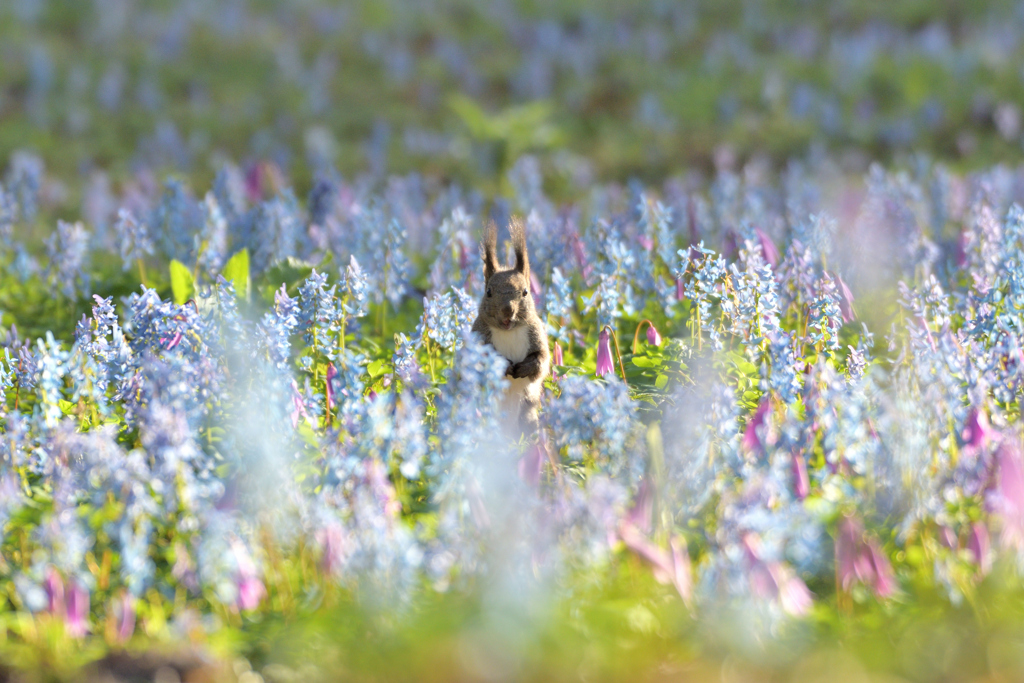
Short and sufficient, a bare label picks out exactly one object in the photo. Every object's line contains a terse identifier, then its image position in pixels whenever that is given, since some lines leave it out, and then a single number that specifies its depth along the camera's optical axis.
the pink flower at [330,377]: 7.59
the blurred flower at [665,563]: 5.43
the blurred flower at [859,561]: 5.62
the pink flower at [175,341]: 7.73
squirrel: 7.85
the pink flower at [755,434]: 6.43
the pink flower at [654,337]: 8.98
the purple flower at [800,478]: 6.32
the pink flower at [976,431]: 6.55
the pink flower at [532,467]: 6.59
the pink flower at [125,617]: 5.53
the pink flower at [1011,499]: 5.71
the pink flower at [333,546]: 5.66
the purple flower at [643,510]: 6.02
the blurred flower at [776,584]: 5.29
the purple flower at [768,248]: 9.87
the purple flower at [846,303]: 9.37
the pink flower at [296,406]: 7.22
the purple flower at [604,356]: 8.00
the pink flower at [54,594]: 5.52
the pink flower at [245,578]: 5.62
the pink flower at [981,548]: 5.79
